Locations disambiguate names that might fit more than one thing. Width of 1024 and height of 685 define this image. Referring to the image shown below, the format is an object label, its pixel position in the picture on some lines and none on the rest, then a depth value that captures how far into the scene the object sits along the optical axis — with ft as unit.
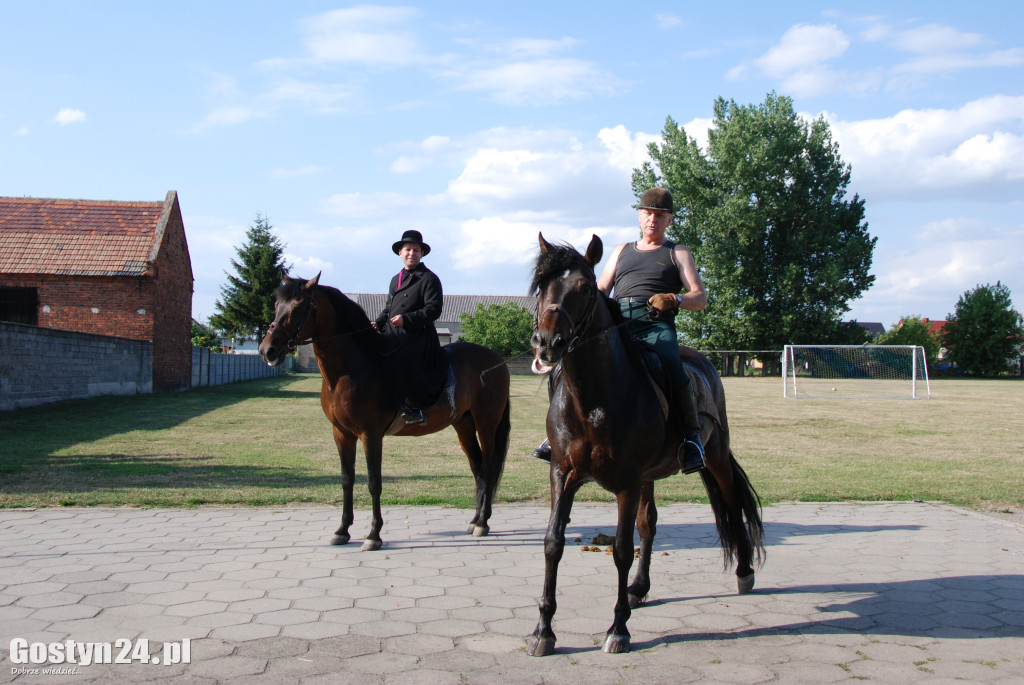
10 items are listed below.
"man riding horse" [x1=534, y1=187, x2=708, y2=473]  16.61
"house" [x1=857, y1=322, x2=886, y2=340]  430.36
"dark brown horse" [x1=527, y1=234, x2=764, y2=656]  13.87
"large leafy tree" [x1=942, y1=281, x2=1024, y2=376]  245.45
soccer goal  122.83
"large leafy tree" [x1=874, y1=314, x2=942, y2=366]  265.34
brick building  96.53
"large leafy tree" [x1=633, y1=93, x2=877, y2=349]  179.01
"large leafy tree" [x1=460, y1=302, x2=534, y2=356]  219.41
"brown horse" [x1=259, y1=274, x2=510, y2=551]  21.97
